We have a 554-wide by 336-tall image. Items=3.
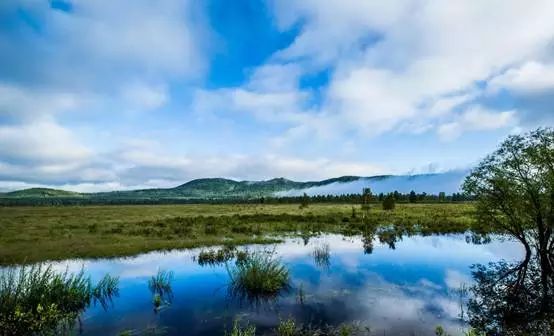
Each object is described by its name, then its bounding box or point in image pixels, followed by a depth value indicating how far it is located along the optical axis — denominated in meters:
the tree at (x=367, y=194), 115.12
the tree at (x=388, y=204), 88.11
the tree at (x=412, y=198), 156.55
